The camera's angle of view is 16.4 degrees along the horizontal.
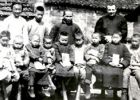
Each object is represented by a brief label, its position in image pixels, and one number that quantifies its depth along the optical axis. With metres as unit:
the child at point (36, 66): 8.73
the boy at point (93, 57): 9.12
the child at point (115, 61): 9.12
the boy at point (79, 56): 9.01
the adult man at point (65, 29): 9.83
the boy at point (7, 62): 8.46
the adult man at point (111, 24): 10.09
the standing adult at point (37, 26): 9.43
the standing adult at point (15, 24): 9.41
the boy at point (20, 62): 8.69
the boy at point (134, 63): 9.14
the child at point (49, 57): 8.85
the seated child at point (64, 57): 8.91
